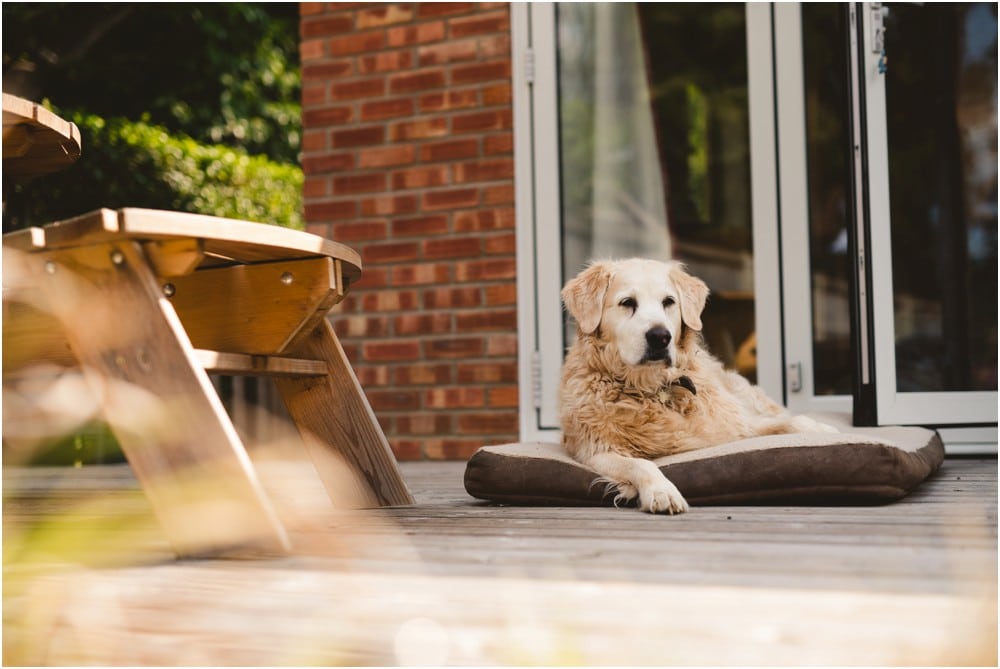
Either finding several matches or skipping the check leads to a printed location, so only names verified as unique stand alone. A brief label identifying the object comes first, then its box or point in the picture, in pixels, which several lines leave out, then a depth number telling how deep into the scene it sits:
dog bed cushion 2.14
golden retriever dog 2.52
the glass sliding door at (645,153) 4.11
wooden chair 1.64
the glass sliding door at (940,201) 3.54
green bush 6.28
